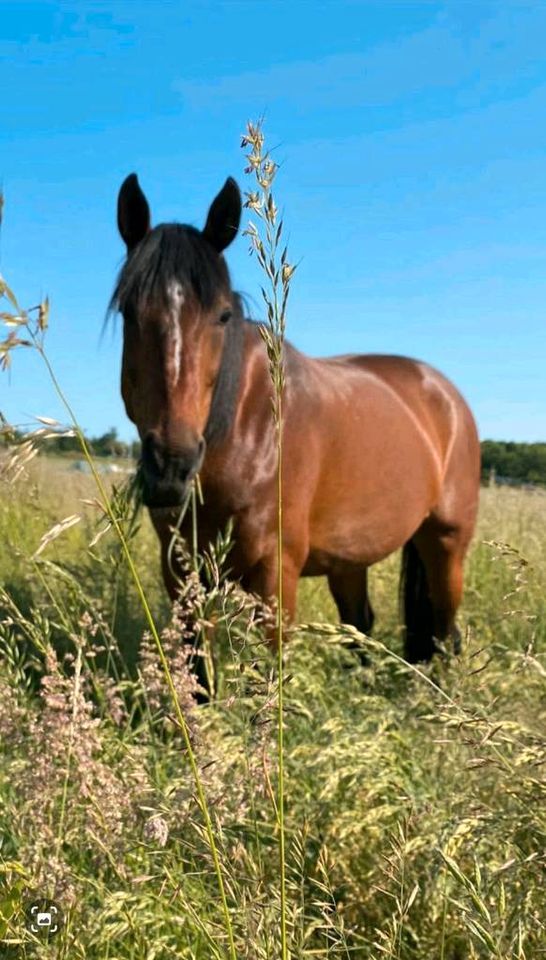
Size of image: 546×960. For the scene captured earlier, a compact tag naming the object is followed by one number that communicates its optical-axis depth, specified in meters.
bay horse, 2.85
